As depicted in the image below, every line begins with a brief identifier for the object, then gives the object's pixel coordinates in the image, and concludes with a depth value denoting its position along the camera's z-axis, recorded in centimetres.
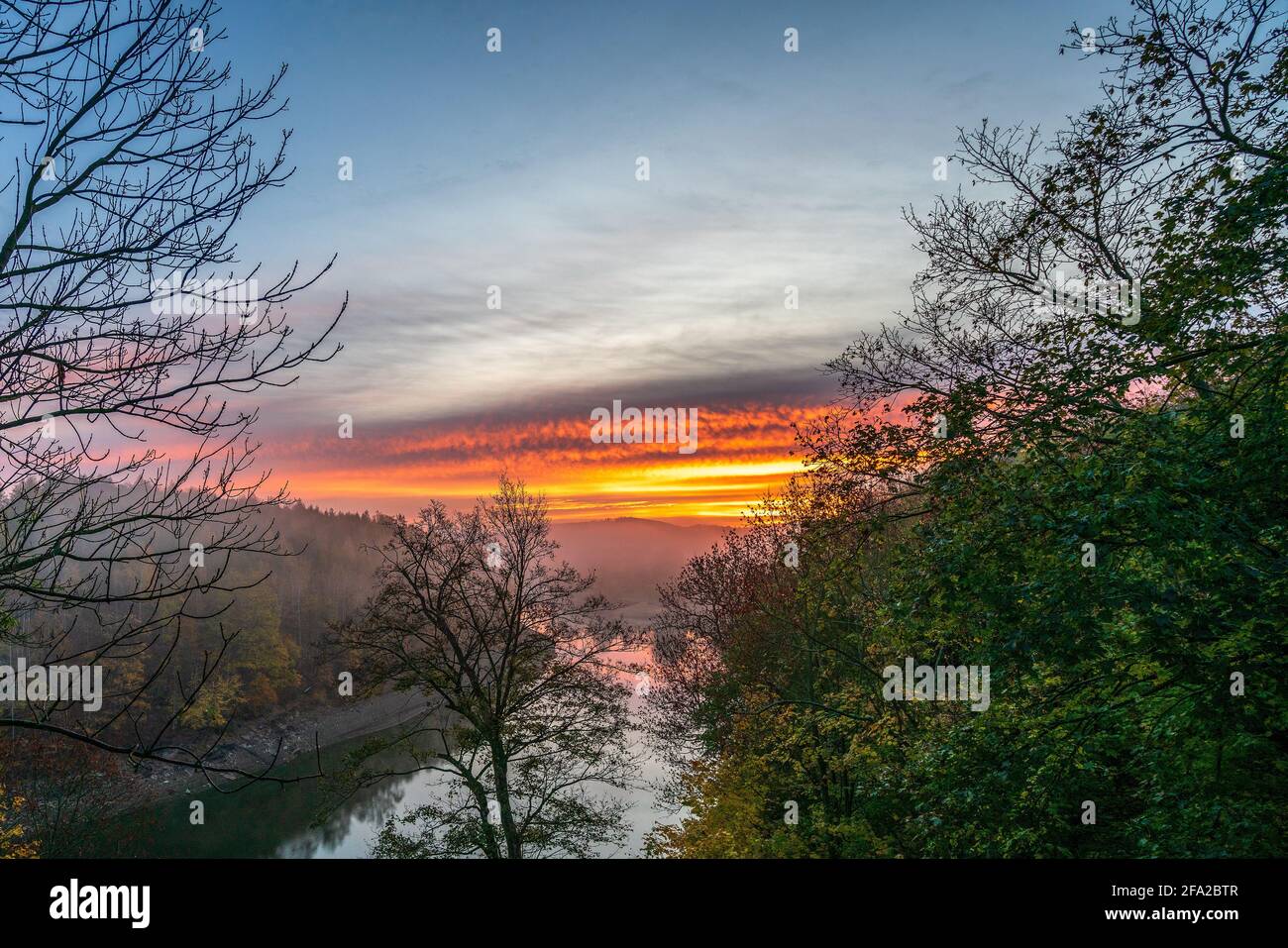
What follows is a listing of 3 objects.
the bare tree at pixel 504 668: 1534
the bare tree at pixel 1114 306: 750
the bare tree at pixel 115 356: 456
